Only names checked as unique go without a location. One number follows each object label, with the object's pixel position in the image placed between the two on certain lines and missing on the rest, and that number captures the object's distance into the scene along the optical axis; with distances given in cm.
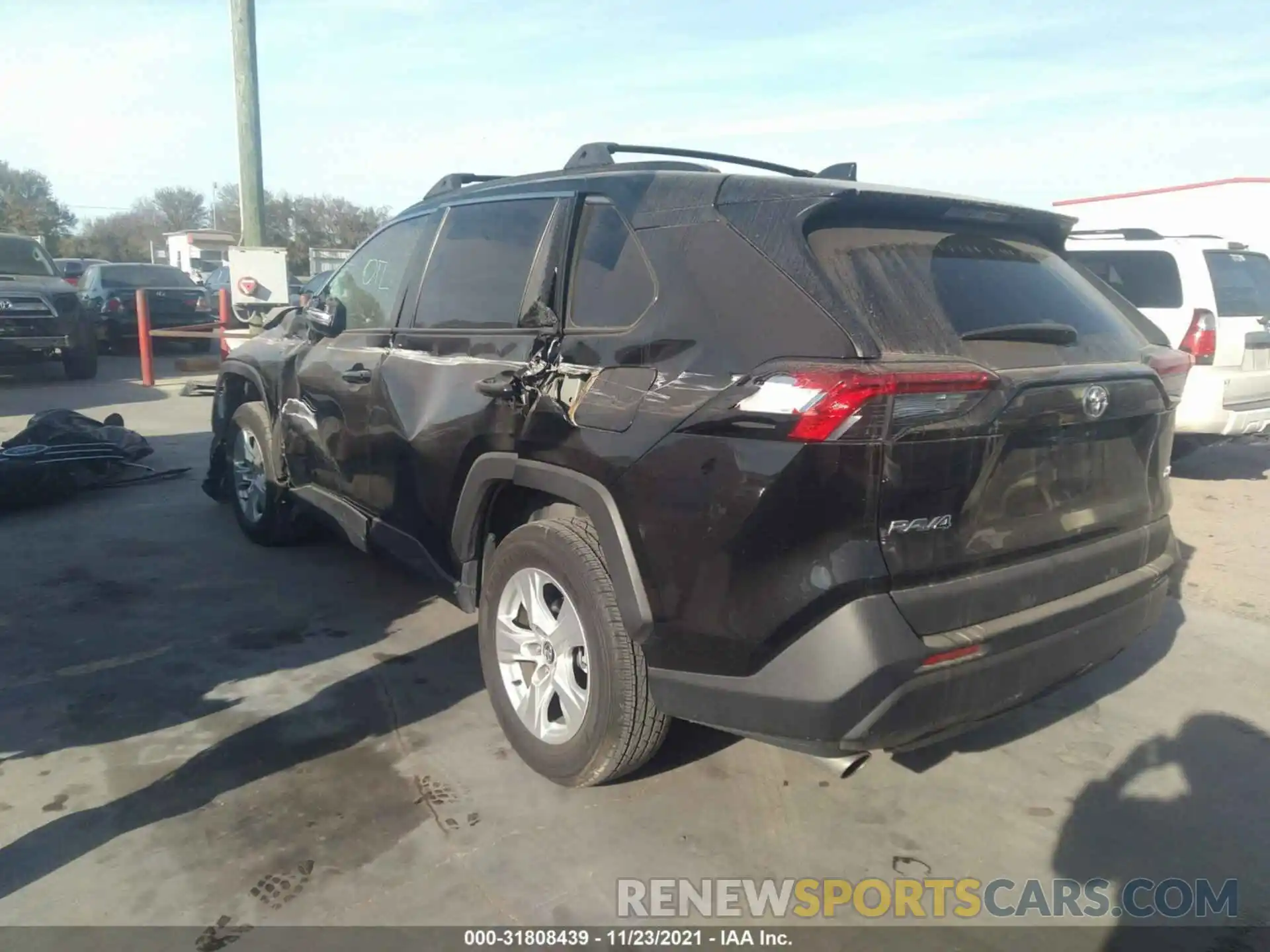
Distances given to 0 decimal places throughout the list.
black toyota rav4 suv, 238
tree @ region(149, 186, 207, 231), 7575
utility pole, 1360
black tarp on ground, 637
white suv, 707
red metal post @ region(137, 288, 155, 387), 1263
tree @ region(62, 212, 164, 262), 5175
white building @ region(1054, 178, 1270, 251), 2042
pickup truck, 1206
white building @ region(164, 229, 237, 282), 4478
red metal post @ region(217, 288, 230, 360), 1366
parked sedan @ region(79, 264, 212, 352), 1652
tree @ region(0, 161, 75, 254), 4050
